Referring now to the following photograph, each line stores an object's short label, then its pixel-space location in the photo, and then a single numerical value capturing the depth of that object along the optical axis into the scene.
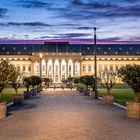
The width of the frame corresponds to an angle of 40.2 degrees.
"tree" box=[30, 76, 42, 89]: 25.84
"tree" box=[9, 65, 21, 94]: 18.17
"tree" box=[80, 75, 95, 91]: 23.95
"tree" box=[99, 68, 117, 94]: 22.94
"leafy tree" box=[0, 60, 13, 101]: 10.97
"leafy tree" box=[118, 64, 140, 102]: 10.01
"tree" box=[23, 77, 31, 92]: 23.52
